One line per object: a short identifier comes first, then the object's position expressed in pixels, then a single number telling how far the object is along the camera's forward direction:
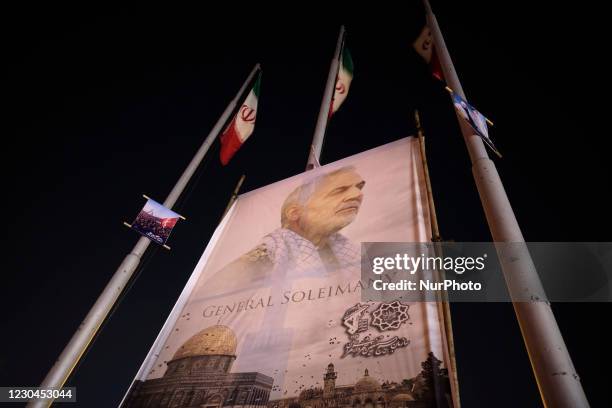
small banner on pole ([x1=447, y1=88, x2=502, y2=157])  4.27
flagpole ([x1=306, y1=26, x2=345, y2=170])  7.41
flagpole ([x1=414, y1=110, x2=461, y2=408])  2.66
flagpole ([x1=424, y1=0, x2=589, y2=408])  2.35
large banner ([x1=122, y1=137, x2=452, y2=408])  3.07
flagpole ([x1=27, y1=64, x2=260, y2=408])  5.43
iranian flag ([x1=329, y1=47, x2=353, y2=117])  10.33
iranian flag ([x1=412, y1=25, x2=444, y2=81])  6.81
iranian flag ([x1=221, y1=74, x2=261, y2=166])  9.01
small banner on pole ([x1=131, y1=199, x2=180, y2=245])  6.83
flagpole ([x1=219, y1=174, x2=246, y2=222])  7.09
